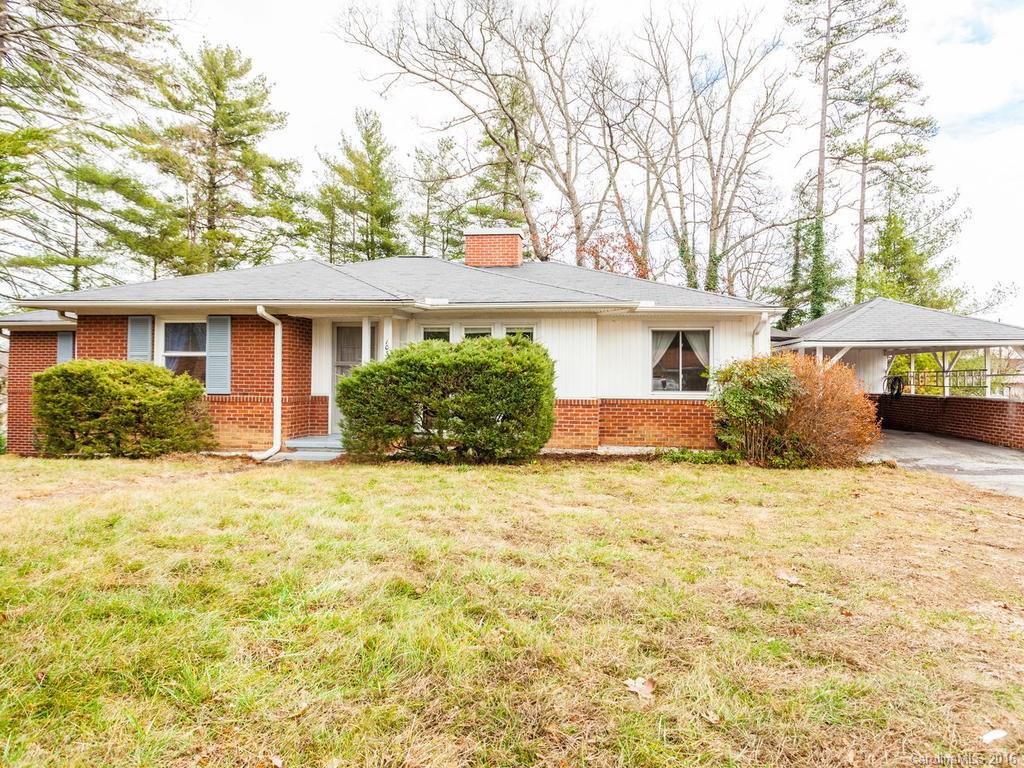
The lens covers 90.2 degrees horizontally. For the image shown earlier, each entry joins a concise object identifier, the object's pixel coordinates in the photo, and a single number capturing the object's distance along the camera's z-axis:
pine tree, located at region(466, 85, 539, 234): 21.62
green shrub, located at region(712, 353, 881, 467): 8.41
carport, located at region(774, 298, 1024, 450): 10.85
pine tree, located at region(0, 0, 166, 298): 7.71
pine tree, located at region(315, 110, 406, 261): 23.34
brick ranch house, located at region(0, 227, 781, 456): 9.32
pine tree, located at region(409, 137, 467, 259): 23.42
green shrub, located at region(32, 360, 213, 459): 8.36
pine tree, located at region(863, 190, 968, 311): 22.33
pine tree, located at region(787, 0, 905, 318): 19.88
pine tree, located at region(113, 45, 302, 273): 20.52
